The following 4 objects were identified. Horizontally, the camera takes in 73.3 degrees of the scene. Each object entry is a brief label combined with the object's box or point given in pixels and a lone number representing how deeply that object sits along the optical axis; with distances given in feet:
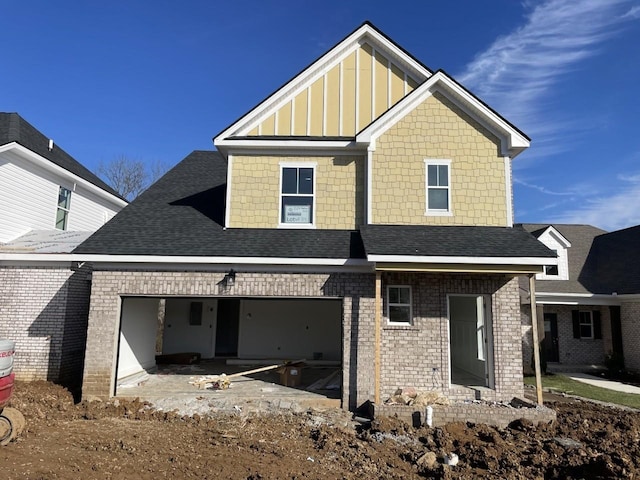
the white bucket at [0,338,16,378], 22.41
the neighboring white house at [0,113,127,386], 38.17
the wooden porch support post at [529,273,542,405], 30.71
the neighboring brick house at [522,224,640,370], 55.62
